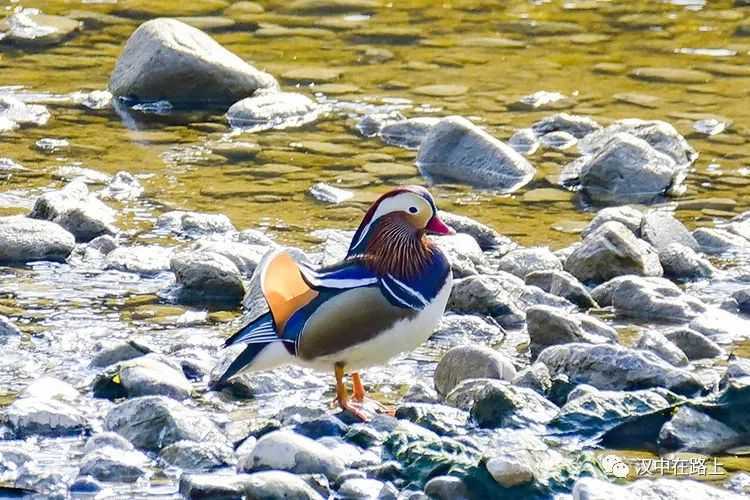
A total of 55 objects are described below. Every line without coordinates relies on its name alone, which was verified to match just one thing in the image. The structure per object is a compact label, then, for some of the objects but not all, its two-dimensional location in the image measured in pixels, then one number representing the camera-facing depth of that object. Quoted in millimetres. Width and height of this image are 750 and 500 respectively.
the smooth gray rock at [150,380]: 12531
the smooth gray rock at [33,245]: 16172
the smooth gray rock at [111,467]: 11094
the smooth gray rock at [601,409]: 12055
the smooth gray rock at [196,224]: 17266
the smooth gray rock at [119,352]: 13375
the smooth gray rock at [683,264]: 16219
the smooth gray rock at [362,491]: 10781
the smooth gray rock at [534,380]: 12742
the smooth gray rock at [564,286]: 15250
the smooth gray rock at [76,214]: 17031
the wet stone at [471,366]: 12945
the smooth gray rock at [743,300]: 15117
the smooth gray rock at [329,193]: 18859
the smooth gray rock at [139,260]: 16094
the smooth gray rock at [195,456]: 11312
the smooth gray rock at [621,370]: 12664
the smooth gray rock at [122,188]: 18672
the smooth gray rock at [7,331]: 13961
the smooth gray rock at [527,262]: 16062
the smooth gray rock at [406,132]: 21267
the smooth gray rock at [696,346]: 13758
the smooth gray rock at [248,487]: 10453
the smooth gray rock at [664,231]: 16781
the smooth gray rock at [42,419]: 11844
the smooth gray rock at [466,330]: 14375
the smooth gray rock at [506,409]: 12055
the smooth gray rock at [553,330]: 13664
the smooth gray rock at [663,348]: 13414
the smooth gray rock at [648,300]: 14953
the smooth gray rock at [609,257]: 15844
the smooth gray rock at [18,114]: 21594
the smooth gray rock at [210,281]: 15281
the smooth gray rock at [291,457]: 10969
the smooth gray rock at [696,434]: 11867
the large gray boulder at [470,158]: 19703
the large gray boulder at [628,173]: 19328
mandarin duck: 11930
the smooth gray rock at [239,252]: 15906
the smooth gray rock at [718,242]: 17016
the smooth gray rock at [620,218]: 17297
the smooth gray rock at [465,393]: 12422
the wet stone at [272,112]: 21969
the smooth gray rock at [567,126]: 21619
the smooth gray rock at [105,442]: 11352
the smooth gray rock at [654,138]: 20250
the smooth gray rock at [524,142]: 20984
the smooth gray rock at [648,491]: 10211
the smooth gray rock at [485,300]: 14766
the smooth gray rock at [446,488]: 10719
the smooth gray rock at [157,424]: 11625
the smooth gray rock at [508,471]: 10766
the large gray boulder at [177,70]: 22625
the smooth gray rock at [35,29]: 26016
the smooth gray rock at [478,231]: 17078
